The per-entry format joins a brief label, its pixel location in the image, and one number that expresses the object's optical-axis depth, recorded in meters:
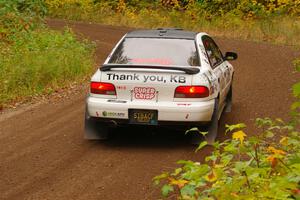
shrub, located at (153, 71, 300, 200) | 7.33
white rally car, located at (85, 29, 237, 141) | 14.95
